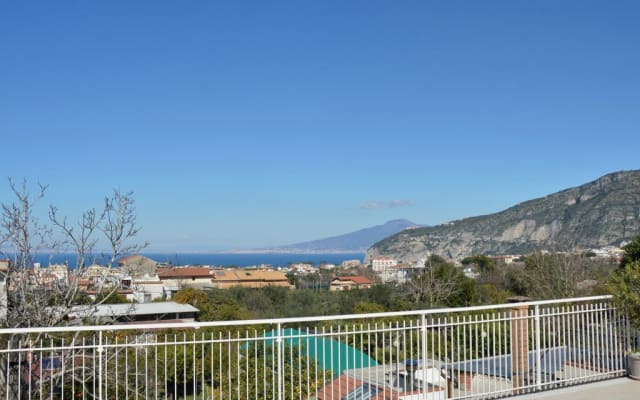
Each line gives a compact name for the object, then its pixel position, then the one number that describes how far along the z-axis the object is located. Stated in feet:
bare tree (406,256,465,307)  120.88
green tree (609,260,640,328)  24.35
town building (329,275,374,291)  228.00
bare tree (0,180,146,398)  36.26
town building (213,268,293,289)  253.65
